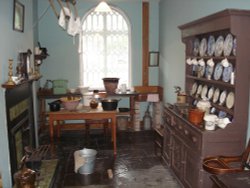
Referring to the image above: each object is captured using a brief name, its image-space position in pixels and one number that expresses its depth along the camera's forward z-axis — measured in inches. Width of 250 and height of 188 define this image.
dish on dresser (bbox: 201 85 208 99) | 144.9
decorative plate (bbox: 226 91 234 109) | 118.4
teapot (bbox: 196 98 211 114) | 130.6
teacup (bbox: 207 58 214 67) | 131.5
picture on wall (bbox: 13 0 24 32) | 140.9
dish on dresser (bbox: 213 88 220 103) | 133.4
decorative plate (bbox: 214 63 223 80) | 129.4
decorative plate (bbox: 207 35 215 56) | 135.3
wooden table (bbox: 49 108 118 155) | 180.2
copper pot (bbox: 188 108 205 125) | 123.1
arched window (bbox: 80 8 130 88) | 247.3
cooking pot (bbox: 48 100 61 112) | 185.1
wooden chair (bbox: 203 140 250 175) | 97.6
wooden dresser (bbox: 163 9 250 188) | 107.0
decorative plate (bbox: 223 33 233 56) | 117.8
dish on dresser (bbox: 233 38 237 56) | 110.0
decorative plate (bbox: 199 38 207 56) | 143.6
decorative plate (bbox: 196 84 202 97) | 151.3
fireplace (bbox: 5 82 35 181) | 127.9
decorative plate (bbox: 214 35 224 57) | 125.9
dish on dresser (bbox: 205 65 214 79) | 137.3
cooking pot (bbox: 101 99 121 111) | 185.3
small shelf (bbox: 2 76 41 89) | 119.5
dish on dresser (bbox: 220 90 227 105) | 126.8
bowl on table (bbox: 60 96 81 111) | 184.5
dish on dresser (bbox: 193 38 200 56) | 153.1
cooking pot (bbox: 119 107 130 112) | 240.7
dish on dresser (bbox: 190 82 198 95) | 157.1
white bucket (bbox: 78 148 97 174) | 156.3
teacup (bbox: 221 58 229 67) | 117.5
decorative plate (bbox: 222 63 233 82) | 119.7
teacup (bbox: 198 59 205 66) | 140.1
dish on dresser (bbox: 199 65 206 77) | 145.1
